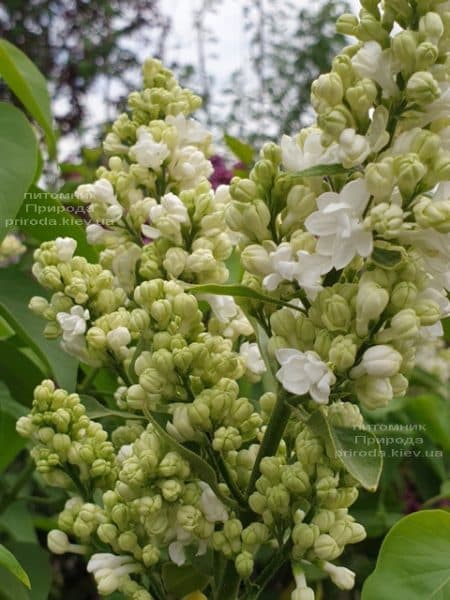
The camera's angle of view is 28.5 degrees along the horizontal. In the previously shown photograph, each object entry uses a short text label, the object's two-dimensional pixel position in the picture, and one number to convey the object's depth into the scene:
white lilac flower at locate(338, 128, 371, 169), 0.50
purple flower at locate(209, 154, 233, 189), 1.23
